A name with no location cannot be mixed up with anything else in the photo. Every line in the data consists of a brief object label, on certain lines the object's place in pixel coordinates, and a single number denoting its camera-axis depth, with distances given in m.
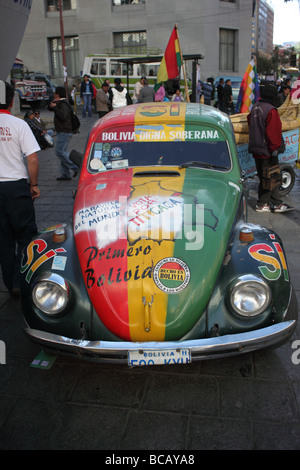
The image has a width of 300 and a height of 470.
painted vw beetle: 2.68
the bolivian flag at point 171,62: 9.61
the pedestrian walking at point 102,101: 14.56
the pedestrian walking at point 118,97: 15.70
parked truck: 21.75
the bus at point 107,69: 22.38
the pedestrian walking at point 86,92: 19.15
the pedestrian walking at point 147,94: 14.30
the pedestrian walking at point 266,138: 6.20
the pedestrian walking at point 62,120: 8.47
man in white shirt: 3.80
